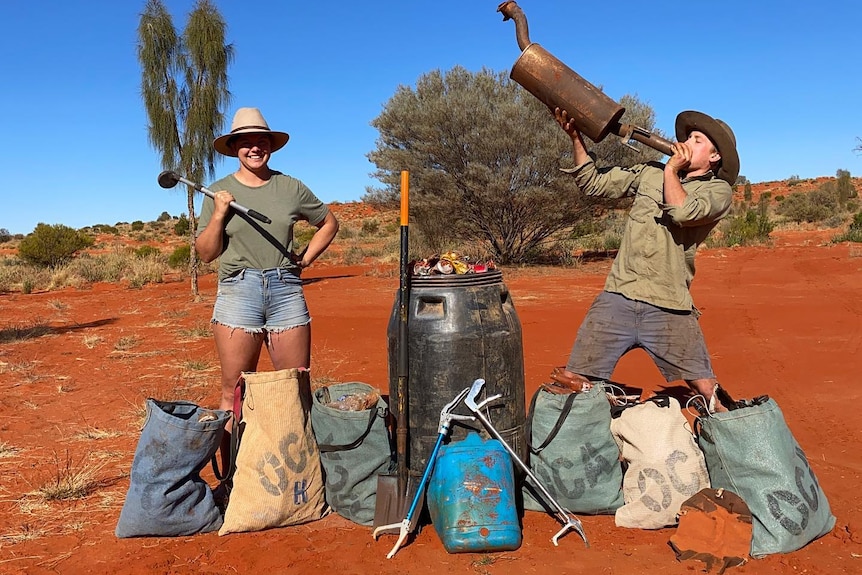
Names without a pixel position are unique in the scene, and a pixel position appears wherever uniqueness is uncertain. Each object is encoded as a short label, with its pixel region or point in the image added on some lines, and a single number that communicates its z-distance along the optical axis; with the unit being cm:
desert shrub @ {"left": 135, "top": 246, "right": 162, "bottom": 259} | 2380
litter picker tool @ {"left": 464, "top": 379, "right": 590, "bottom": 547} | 334
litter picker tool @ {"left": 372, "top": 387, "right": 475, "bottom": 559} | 335
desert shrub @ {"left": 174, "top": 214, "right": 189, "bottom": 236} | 4084
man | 381
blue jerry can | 316
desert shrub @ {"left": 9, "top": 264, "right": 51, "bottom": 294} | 1798
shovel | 342
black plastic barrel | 345
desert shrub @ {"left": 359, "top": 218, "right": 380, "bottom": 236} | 3594
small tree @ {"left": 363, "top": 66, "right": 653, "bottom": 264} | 1722
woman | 372
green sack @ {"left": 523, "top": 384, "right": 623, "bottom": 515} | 356
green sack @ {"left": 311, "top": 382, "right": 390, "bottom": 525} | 363
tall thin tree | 1290
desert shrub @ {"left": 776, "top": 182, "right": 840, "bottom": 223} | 3394
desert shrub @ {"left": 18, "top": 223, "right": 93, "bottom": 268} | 2270
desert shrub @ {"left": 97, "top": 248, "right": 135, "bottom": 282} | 1992
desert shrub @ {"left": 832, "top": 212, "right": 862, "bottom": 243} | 2102
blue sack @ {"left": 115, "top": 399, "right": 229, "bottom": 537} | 340
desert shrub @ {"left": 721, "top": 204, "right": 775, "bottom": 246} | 2302
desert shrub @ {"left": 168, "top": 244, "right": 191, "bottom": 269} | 2162
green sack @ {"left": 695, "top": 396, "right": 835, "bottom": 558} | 318
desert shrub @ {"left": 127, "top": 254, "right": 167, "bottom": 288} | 1812
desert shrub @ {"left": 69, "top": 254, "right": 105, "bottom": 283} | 1977
